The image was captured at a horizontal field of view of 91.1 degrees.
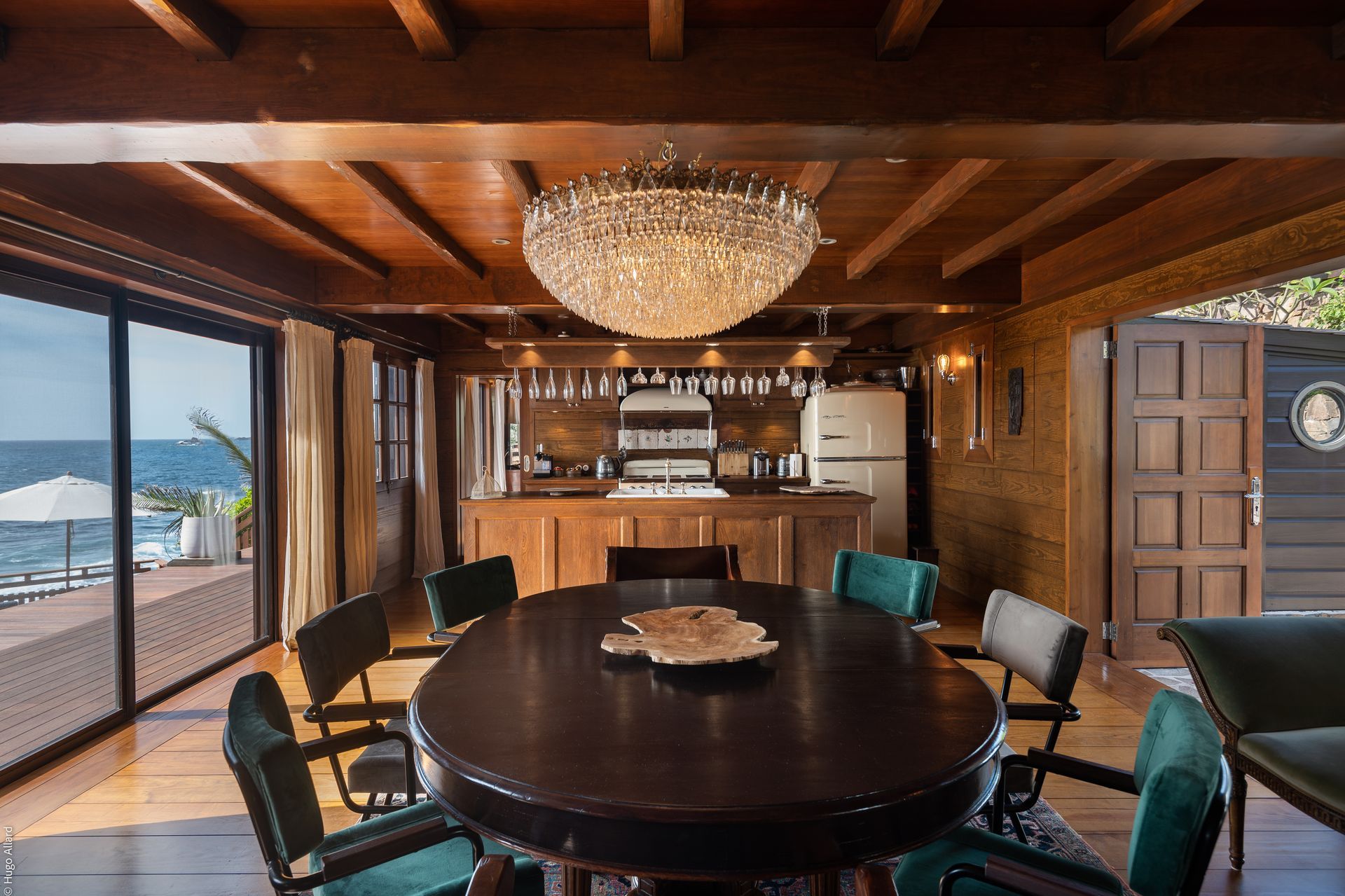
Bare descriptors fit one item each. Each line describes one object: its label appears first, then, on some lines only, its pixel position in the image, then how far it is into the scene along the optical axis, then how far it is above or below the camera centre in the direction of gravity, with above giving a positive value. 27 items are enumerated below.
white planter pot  5.02 -0.80
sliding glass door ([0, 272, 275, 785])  2.87 -0.26
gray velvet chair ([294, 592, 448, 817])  1.79 -0.74
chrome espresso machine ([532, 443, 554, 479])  7.27 -0.35
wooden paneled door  4.09 -0.31
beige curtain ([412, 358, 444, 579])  6.71 -0.46
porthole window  5.13 +0.10
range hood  6.90 +0.32
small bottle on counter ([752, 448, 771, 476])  7.33 -0.35
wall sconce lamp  6.05 +0.57
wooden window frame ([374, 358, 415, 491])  6.07 +0.17
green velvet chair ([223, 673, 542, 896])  1.22 -0.77
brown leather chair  3.46 -0.69
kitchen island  4.82 -0.72
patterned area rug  2.11 -1.42
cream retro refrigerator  6.61 -0.12
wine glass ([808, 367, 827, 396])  5.07 +0.35
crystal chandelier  2.10 +0.65
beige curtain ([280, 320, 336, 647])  4.39 -0.34
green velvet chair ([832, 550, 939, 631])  2.73 -0.66
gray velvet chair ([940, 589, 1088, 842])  1.81 -0.71
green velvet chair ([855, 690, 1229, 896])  1.13 -0.73
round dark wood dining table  1.12 -0.64
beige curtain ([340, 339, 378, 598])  5.13 -0.25
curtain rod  2.72 +0.84
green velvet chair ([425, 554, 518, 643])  2.65 -0.67
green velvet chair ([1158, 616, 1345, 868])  2.09 -0.90
